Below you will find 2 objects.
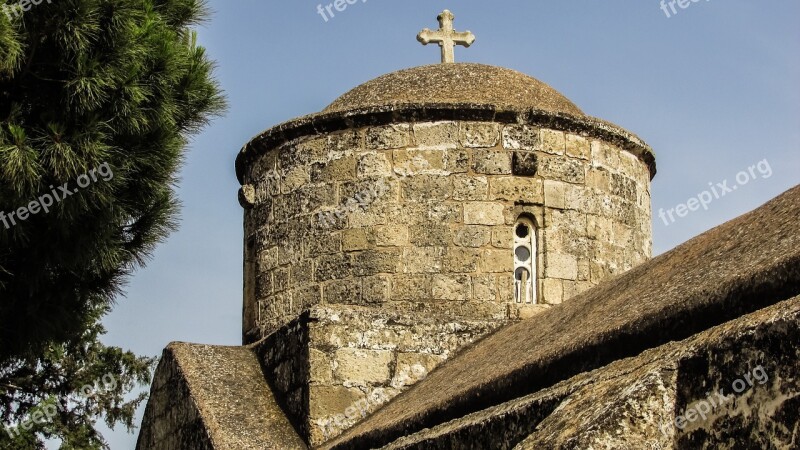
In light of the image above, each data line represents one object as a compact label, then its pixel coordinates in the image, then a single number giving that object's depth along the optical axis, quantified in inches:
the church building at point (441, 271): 308.5
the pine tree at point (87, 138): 365.4
